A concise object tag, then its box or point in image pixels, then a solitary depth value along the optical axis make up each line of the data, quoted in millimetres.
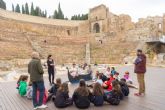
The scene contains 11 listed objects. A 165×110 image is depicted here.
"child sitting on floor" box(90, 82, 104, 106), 3996
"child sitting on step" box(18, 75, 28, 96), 5134
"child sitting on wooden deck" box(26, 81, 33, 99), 4852
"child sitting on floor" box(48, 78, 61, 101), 4483
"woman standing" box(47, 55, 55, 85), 6656
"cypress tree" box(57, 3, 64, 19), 41099
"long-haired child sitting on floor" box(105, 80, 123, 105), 4077
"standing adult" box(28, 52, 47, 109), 3766
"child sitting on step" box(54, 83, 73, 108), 3931
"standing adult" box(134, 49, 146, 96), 4767
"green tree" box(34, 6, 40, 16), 38570
